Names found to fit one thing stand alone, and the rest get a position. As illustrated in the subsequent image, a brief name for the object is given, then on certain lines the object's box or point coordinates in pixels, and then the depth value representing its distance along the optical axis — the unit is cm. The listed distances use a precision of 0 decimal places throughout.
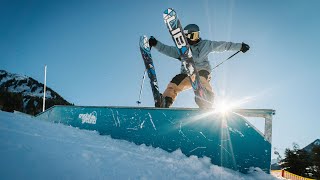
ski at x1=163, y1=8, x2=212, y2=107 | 374
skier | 401
